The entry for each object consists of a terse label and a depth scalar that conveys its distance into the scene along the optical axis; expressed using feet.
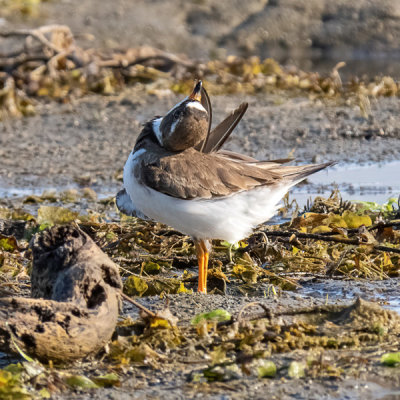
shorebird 29.12
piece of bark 22.31
